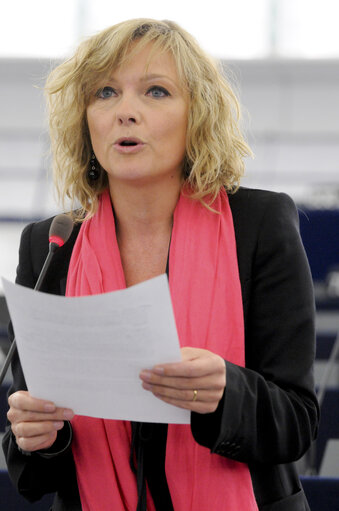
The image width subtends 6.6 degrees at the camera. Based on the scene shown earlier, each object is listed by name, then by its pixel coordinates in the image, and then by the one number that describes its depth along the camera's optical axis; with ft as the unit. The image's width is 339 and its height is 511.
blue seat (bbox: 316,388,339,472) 12.62
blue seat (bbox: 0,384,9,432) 12.48
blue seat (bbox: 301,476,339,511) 11.03
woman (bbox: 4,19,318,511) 10.50
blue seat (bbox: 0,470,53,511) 11.33
